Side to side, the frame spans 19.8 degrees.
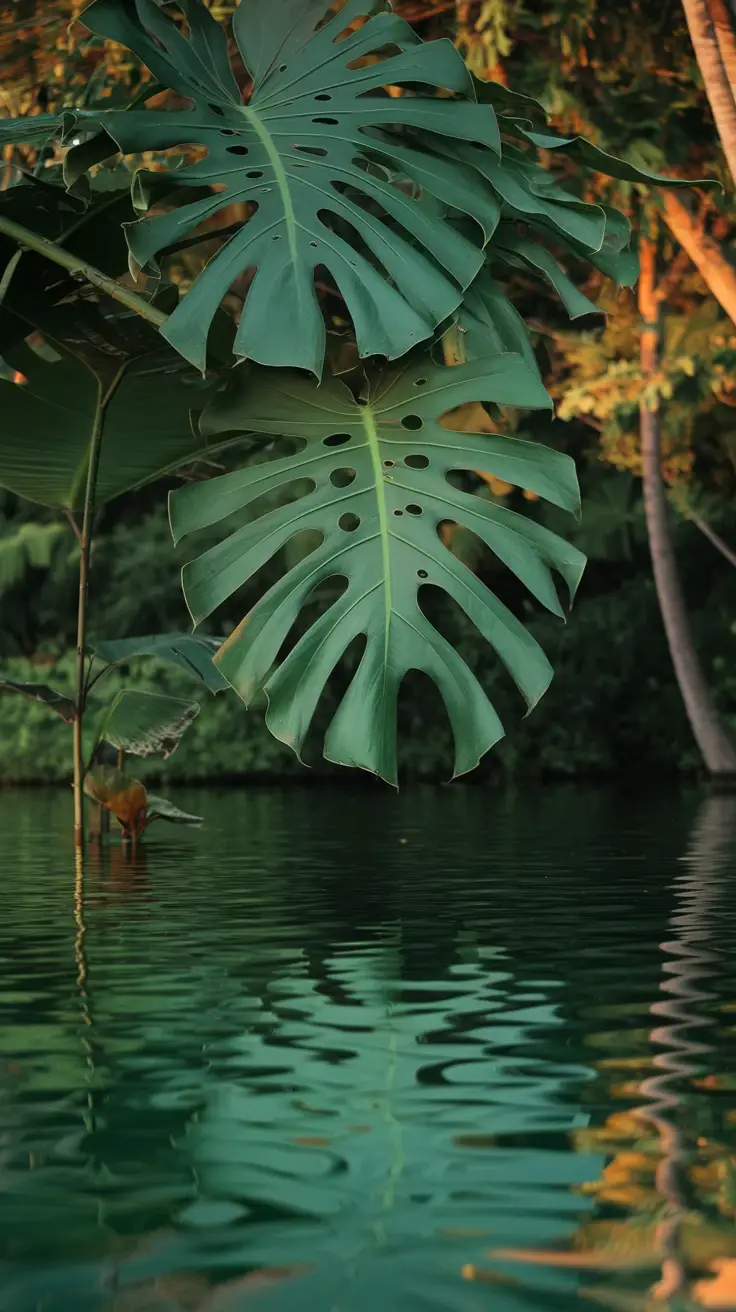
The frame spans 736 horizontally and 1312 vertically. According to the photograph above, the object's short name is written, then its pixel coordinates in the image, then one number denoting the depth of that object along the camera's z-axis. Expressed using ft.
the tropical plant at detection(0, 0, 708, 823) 20.27
